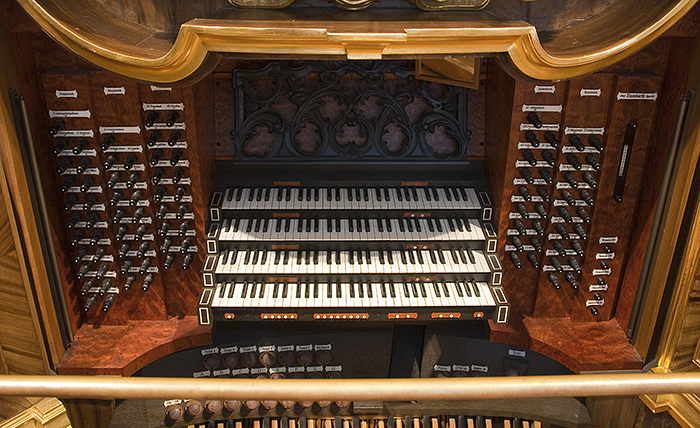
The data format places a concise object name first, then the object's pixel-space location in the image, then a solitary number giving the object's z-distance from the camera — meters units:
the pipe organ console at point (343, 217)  3.22
